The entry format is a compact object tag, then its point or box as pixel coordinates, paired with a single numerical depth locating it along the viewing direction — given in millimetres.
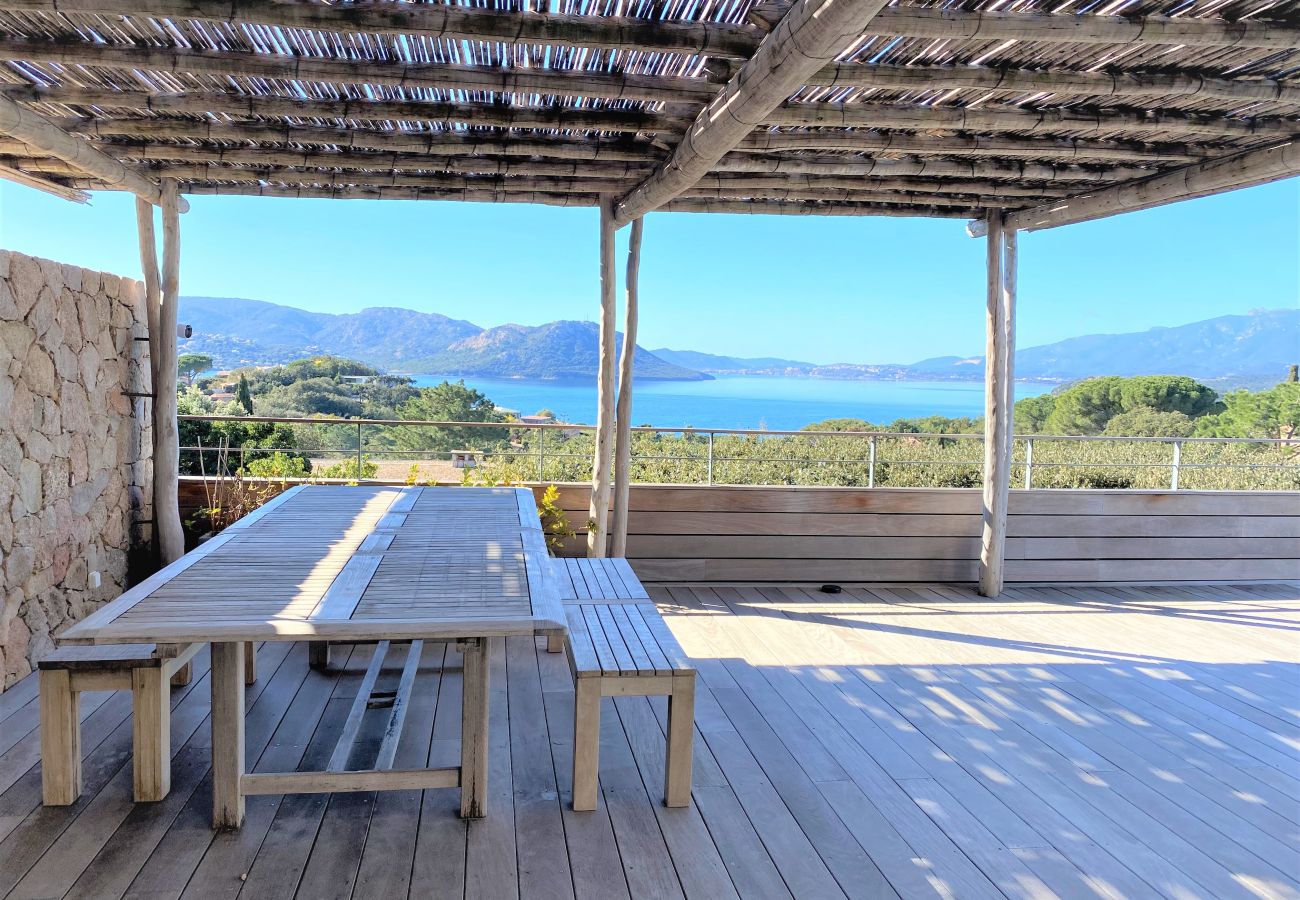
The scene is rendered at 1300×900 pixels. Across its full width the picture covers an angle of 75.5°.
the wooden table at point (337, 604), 1928
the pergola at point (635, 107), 2379
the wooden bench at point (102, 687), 2279
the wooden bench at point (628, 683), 2350
